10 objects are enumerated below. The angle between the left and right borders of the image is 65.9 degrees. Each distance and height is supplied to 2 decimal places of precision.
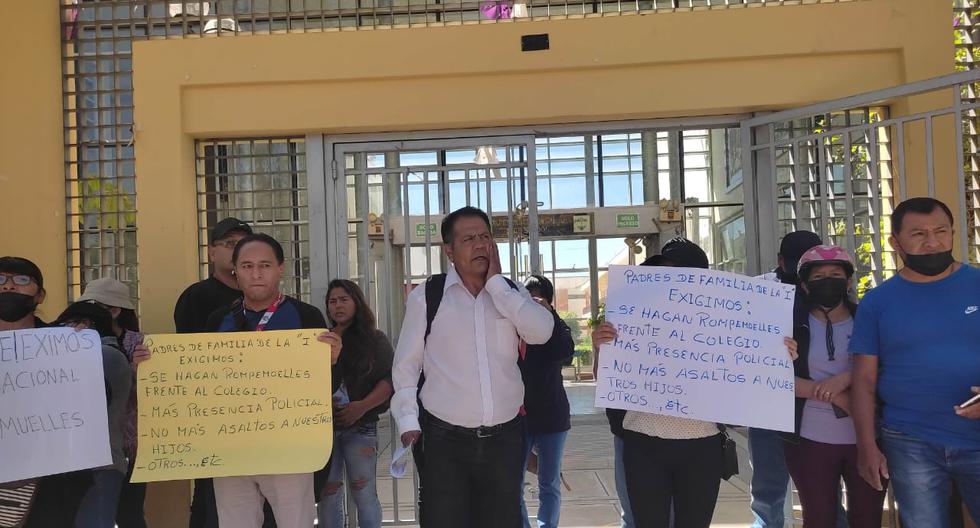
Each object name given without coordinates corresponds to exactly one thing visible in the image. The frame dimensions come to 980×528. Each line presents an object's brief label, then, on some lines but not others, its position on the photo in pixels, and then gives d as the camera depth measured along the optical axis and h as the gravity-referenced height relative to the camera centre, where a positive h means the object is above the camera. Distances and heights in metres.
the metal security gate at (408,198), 4.70 +0.53
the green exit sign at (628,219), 14.88 +1.07
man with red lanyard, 2.99 -0.20
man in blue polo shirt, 2.77 -0.40
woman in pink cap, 3.12 -0.55
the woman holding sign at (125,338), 3.55 -0.23
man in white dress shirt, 2.88 -0.40
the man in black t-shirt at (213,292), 3.83 -0.03
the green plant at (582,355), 16.73 -1.79
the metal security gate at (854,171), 4.22 +0.57
